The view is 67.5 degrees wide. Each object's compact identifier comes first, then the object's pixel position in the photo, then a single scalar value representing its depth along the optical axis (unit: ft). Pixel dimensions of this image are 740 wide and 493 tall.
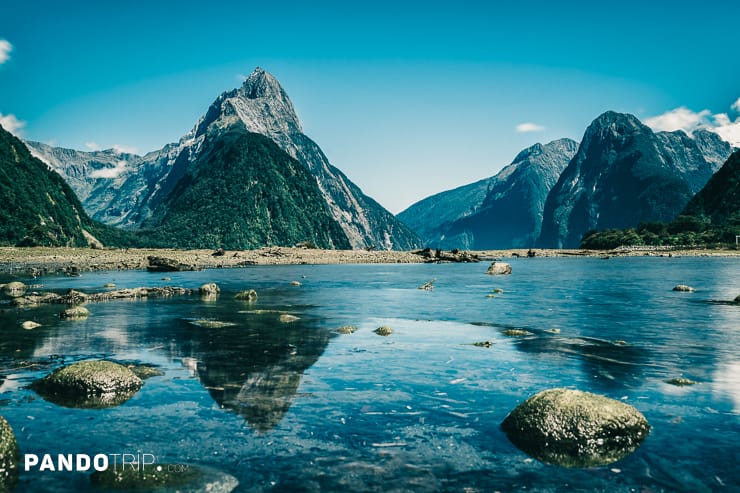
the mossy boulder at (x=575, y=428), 41.60
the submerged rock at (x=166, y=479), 35.17
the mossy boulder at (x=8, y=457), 35.94
